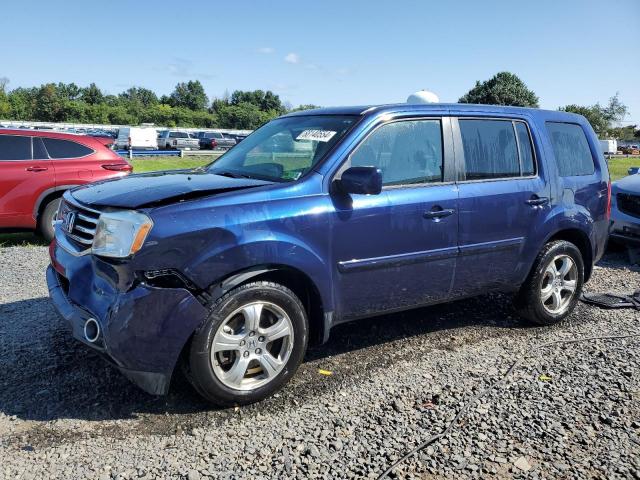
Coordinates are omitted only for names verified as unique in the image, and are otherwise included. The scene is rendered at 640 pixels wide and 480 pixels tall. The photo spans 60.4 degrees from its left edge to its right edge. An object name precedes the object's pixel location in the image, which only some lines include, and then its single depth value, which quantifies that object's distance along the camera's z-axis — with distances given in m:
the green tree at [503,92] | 64.12
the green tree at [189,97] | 112.94
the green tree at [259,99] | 114.11
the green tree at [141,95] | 113.38
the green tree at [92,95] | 95.16
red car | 7.63
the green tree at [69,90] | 86.69
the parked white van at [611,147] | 46.31
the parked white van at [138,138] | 38.03
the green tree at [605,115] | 80.50
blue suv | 3.07
